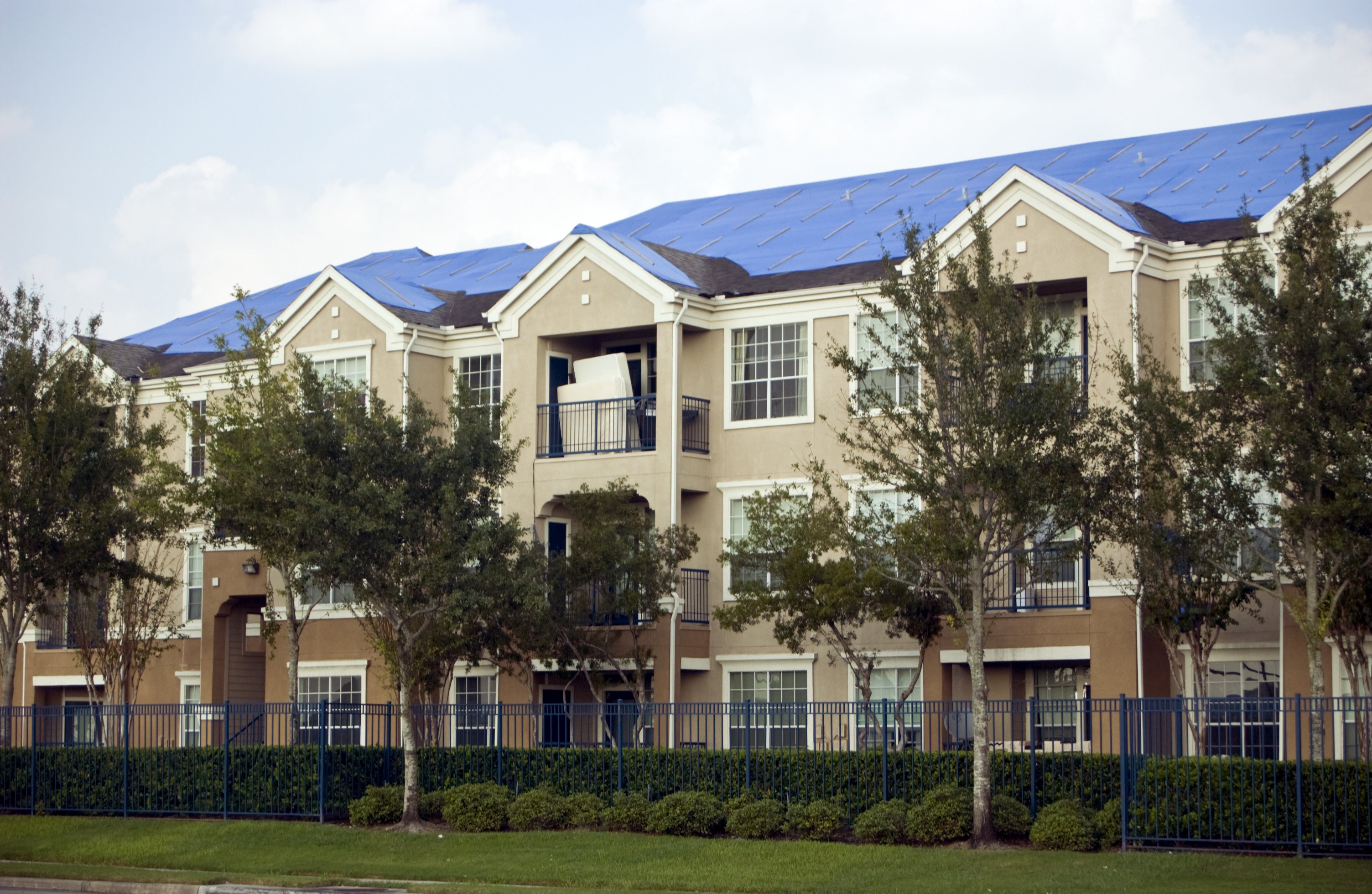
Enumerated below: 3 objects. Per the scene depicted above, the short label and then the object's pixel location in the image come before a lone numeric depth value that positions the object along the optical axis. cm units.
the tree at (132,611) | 3397
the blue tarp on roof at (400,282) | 3772
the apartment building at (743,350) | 2903
